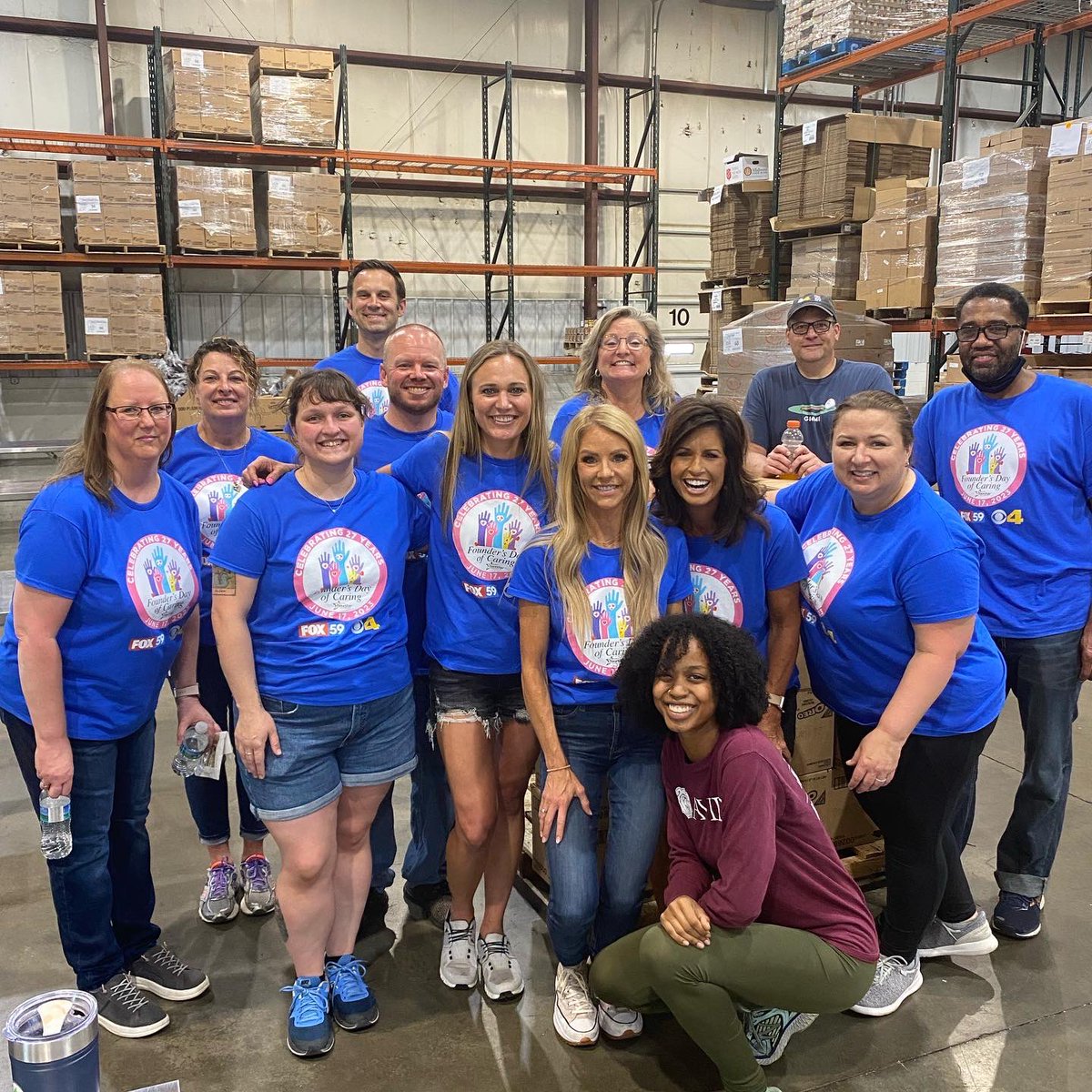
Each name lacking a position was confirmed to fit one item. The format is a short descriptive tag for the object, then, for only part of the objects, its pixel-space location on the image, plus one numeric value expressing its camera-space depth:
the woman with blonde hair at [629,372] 3.11
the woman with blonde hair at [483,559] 2.47
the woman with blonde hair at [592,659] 2.34
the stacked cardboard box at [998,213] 5.30
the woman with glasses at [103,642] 2.16
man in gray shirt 3.46
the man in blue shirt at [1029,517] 2.77
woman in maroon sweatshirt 2.08
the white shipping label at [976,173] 5.48
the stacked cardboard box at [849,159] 6.62
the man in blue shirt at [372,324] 3.42
